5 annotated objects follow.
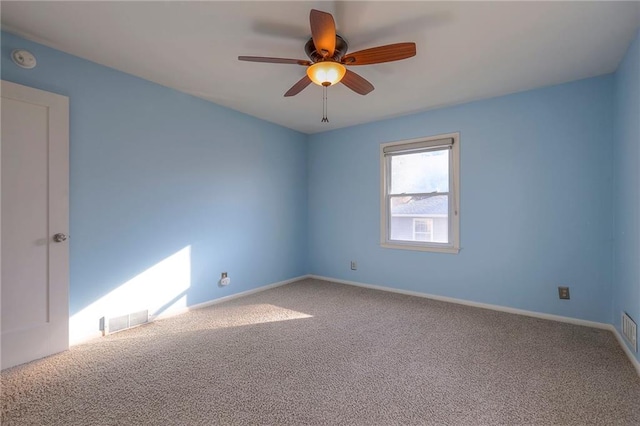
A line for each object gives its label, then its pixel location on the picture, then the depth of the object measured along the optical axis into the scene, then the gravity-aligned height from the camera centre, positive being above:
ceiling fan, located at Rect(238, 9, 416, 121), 1.91 +1.09
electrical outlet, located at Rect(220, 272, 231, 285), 3.77 -0.82
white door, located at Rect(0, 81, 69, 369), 2.16 -0.07
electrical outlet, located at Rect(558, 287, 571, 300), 3.04 -0.80
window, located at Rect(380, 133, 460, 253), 3.73 +0.27
